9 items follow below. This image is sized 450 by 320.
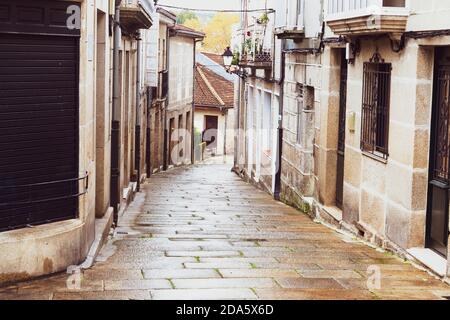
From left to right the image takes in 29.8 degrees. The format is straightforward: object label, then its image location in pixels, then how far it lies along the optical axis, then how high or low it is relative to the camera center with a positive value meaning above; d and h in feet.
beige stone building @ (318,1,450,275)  32.27 -1.77
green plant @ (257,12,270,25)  75.97 +5.32
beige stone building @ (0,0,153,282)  28.02 -2.17
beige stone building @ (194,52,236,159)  163.12 -6.76
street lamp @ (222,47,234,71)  93.71 +2.28
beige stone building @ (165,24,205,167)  124.63 -2.87
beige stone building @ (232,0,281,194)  72.43 -1.65
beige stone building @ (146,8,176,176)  88.58 -0.79
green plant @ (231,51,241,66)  85.29 +1.90
